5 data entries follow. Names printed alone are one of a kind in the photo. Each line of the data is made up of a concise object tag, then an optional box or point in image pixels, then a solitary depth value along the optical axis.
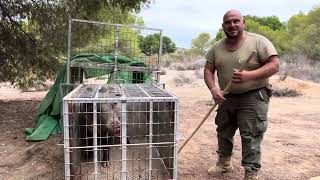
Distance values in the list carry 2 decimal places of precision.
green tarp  3.96
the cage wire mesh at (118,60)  3.96
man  2.60
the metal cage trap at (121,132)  2.61
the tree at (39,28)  5.00
